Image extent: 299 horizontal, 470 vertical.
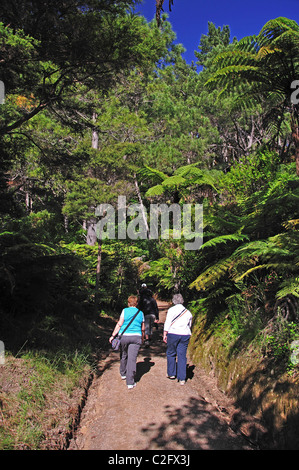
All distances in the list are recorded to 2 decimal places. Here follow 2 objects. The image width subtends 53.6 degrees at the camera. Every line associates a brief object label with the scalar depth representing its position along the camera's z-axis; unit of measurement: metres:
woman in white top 5.20
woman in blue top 4.99
